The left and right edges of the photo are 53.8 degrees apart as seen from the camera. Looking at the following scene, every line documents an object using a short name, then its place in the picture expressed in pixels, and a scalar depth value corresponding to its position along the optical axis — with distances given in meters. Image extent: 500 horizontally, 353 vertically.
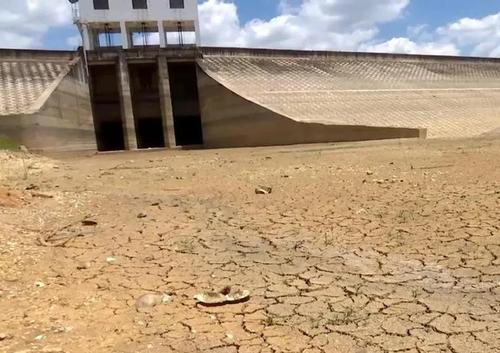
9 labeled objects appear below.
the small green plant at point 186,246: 4.66
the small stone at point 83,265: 4.30
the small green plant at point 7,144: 15.90
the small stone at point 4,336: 2.98
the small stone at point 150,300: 3.42
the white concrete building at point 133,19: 31.62
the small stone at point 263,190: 7.17
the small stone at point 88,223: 5.61
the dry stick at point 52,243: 4.90
